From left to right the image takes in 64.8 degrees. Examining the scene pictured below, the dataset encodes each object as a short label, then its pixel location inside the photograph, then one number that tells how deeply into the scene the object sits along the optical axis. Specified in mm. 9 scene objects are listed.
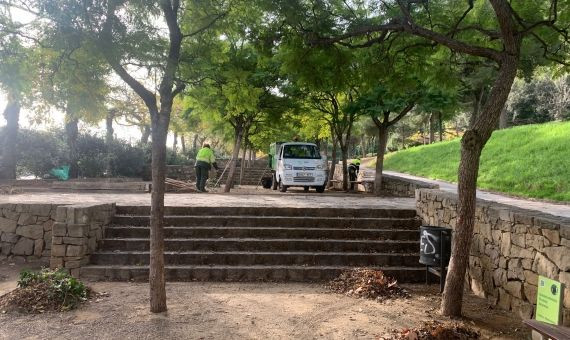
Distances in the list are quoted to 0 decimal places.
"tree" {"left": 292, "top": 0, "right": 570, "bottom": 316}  5293
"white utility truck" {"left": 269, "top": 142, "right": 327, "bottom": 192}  17344
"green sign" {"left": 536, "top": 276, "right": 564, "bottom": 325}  4168
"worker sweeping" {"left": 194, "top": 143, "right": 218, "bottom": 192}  15547
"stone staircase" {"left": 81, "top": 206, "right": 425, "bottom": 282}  7406
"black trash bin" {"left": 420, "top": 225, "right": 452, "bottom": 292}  6508
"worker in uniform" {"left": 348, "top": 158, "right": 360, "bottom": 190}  22891
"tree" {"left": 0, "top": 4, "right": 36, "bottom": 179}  5293
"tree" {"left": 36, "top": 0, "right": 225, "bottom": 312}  4867
